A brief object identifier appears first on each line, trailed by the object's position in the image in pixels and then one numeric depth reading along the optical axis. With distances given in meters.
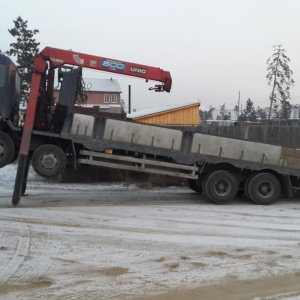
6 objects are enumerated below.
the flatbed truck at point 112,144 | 10.46
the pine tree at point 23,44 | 30.56
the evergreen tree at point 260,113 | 61.33
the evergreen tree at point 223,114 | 68.19
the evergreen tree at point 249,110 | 57.35
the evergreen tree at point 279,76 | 33.12
